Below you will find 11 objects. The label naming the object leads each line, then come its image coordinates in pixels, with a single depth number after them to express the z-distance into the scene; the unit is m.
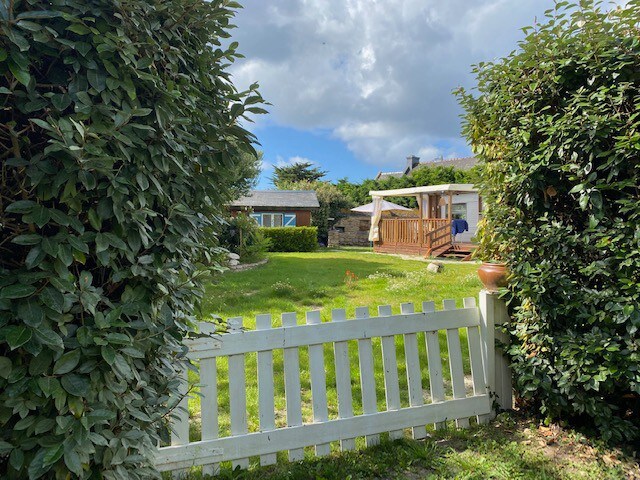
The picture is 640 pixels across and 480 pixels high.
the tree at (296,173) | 39.88
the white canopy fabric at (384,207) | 19.32
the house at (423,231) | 14.01
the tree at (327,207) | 24.00
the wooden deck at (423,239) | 13.98
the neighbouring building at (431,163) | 30.11
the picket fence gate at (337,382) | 2.12
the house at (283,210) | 22.83
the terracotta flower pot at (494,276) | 2.71
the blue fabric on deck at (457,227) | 14.53
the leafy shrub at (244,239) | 11.28
